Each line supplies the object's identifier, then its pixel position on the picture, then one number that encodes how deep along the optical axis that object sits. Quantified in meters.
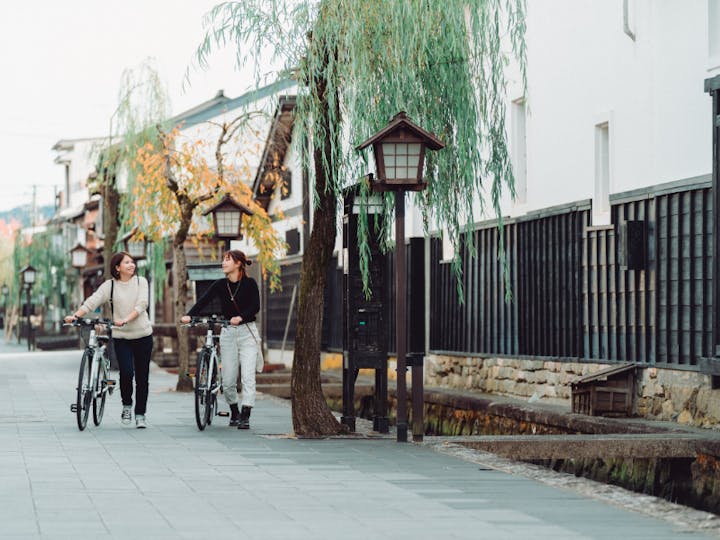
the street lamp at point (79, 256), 50.00
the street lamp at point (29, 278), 57.66
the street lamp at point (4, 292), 82.44
